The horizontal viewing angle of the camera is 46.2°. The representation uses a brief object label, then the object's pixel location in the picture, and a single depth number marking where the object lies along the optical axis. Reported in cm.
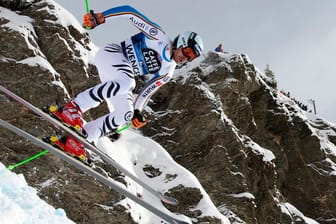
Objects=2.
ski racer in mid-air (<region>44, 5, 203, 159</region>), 658
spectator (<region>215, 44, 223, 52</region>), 3060
